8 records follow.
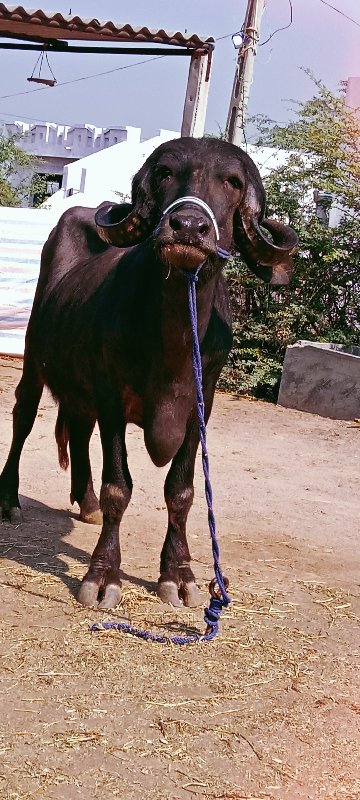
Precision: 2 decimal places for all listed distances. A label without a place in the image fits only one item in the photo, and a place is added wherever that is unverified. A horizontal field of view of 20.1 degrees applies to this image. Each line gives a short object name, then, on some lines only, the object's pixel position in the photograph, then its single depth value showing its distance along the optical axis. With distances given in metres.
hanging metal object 20.99
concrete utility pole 13.47
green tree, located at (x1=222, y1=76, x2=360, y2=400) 12.20
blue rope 4.37
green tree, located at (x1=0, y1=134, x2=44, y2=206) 34.03
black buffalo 4.37
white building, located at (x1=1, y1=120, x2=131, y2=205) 44.38
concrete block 10.95
